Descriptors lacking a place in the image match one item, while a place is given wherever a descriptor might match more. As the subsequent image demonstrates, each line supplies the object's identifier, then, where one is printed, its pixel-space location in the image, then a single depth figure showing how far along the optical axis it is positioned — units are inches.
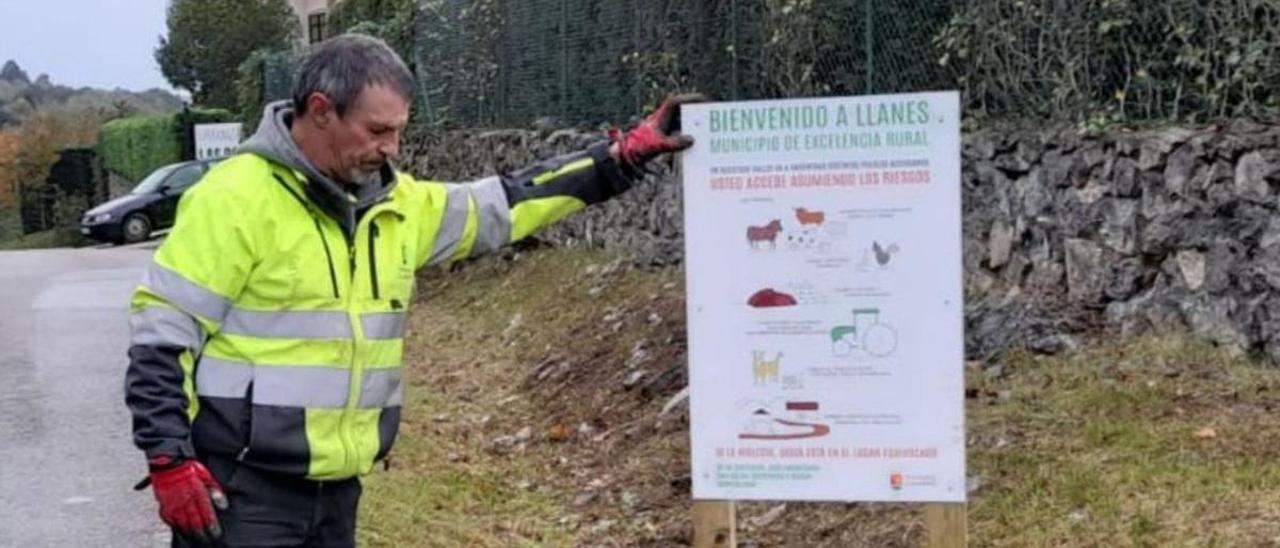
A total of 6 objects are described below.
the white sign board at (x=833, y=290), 196.9
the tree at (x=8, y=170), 1827.0
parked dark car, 1182.3
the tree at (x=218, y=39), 1745.8
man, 139.5
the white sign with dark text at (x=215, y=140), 1146.0
